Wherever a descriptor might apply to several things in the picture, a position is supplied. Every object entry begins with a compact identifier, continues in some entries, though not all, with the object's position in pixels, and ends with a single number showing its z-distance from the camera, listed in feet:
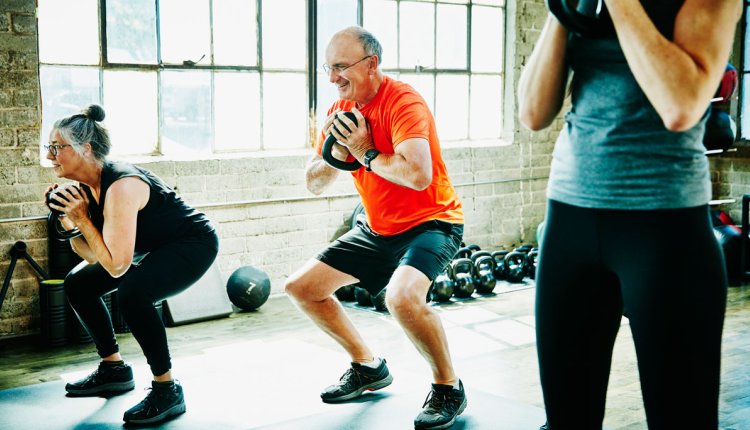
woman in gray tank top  4.36
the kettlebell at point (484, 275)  18.63
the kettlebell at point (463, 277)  18.21
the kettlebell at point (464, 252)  19.48
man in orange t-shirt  9.74
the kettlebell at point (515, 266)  20.02
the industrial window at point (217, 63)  15.98
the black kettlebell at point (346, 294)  18.04
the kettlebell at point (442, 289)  17.72
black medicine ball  16.74
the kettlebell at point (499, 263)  19.95
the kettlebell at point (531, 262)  20.27
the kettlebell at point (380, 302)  16.96
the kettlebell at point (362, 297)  17.35
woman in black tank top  10.19
